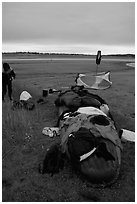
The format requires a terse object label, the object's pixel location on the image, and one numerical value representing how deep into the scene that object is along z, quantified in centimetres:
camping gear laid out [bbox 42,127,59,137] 517
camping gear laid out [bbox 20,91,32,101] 819
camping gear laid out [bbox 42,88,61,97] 887
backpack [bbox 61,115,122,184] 332
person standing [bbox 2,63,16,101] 812
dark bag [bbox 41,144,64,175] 375
